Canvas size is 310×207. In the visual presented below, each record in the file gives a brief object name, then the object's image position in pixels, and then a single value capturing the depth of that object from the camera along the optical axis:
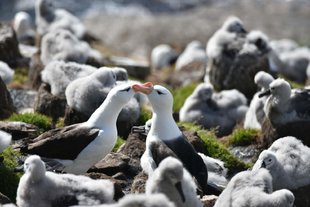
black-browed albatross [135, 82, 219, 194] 11.30
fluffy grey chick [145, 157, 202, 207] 9.31
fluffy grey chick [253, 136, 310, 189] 11.87
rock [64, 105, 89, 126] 14.37
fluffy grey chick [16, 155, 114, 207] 9.60
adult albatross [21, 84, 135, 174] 11.63
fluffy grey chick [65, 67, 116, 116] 14.34
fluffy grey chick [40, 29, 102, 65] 18.80
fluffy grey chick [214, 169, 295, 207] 9.95
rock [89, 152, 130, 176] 12.17
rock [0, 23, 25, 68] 20.19
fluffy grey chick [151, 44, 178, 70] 29.77
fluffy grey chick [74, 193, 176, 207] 8.27
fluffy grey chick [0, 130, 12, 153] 11.23
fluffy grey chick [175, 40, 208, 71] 27.06
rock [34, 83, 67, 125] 15.69
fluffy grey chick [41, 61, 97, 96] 15.95
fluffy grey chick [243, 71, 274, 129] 16.69
